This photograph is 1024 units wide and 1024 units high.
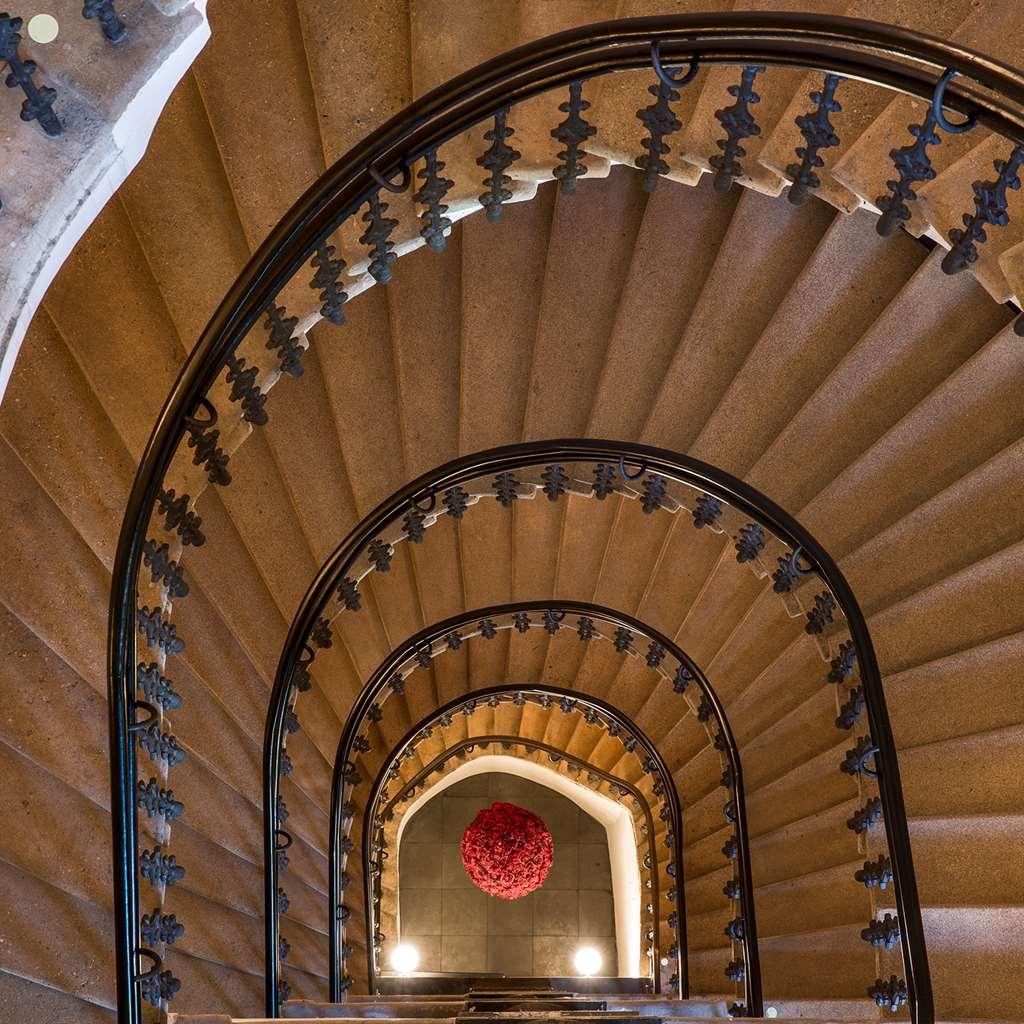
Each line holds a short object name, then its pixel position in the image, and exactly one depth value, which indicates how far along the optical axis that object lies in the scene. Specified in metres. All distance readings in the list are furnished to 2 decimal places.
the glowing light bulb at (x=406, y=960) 11.63
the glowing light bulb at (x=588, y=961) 11.83
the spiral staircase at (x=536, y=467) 3.13
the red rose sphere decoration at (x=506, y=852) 9.85
